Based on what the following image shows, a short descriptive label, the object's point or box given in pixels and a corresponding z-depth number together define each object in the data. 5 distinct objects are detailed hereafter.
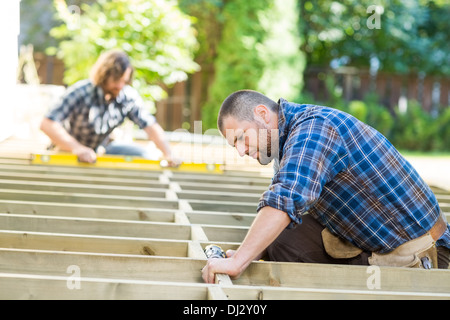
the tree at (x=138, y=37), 8.75
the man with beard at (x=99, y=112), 4.92
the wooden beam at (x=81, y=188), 3.91
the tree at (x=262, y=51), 11.98
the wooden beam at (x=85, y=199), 3.60
